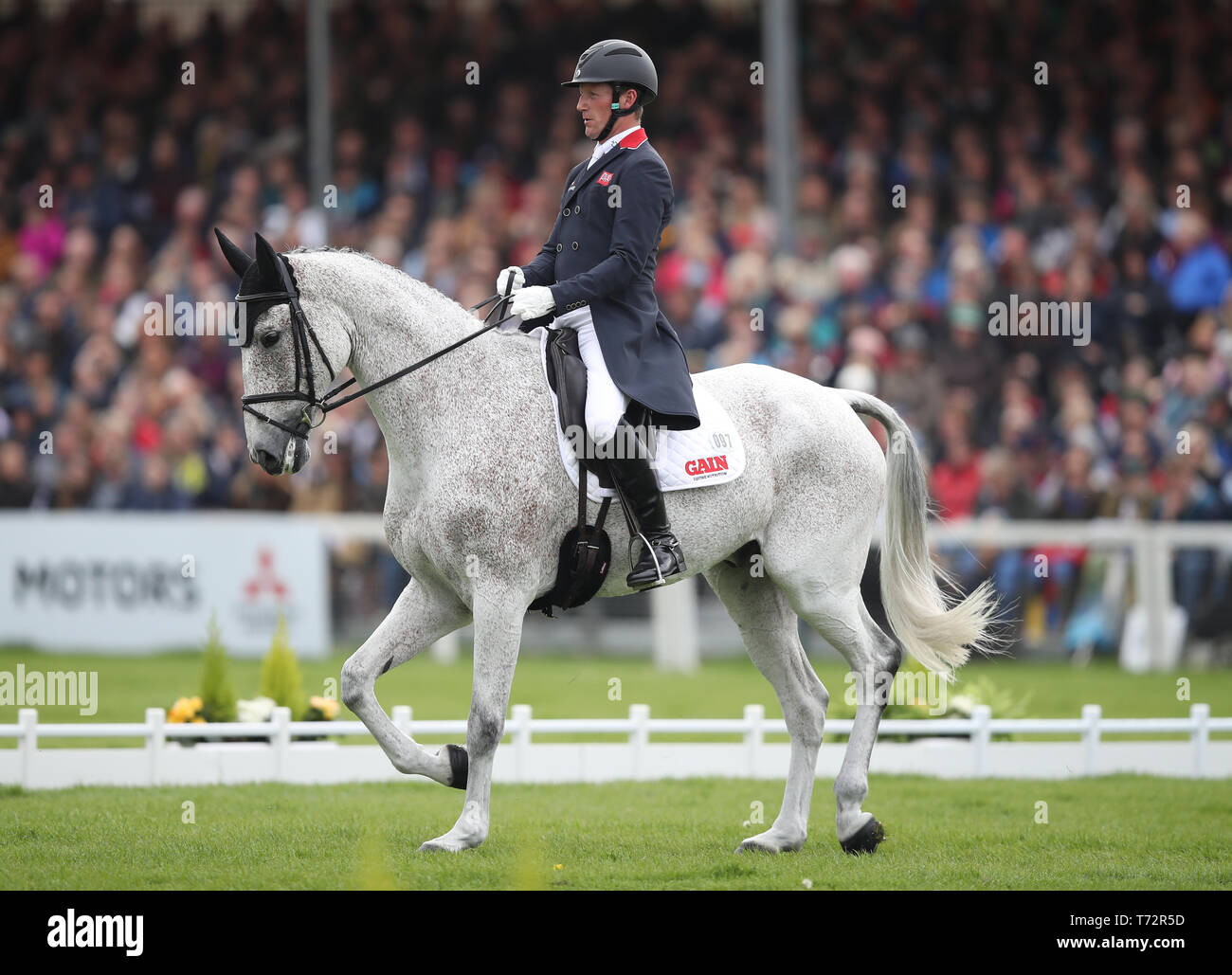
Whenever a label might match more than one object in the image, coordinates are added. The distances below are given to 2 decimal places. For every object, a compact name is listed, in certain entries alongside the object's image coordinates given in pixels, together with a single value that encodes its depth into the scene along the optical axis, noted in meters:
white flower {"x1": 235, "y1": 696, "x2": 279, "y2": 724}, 18.78
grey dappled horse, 13.30
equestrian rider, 13.68
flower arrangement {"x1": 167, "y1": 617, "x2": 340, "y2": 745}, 18.58
